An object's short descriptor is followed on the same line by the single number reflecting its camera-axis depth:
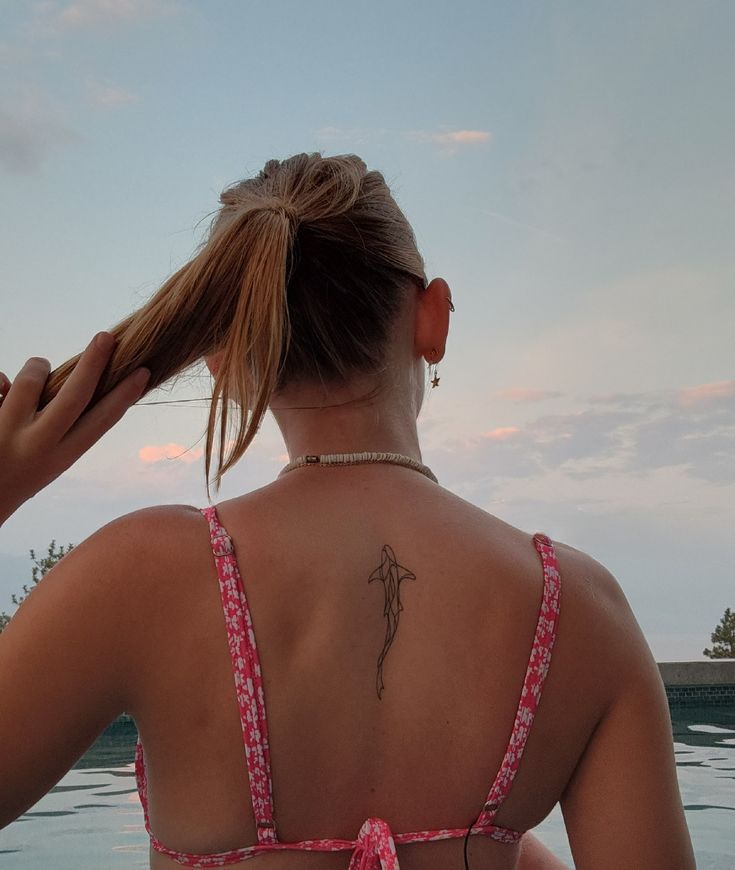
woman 1.10
